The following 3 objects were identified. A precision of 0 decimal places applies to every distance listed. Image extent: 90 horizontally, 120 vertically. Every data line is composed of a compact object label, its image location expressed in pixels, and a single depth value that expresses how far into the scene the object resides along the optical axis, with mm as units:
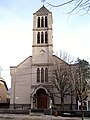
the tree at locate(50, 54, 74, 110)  22540
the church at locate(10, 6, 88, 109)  24152
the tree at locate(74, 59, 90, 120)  22692
